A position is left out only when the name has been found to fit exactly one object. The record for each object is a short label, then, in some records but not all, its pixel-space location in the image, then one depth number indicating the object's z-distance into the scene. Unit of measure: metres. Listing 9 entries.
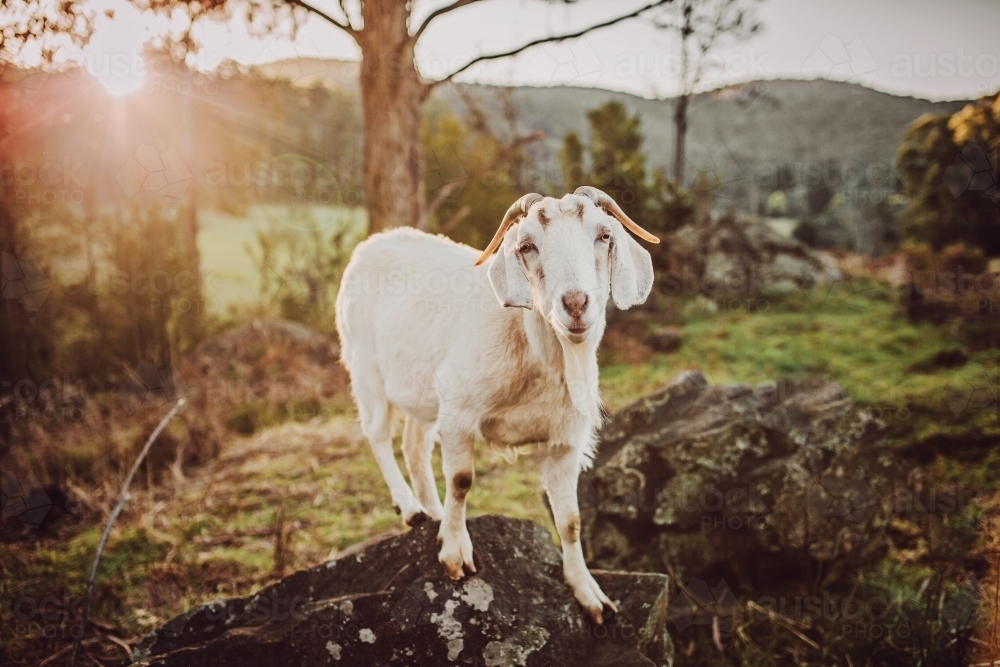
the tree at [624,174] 13.25
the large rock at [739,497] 4.54
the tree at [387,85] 7.24
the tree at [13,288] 10.00
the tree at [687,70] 15.43
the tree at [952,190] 12.78
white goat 2.74
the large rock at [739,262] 14.59
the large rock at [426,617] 3.05
